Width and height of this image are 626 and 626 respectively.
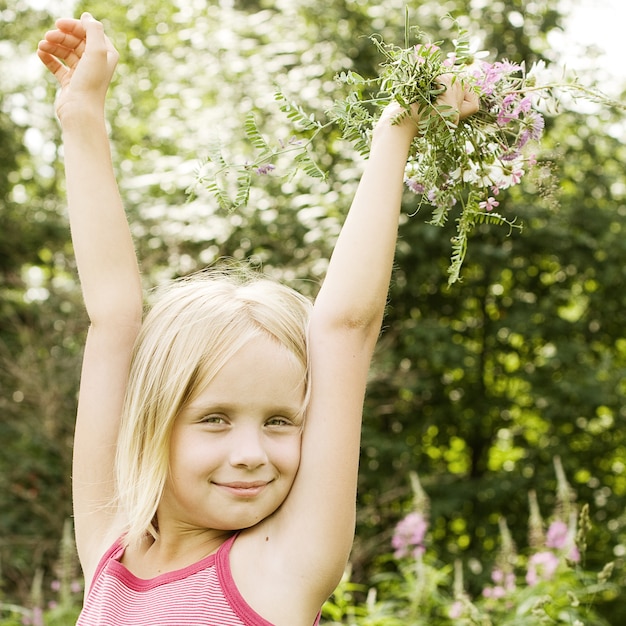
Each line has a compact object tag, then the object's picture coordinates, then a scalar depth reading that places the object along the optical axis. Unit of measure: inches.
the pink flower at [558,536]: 124.5
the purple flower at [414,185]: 65.8
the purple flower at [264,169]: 65.9
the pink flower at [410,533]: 127.6
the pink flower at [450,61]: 63.1
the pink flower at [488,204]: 65.1
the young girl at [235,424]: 60.9
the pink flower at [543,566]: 119.1
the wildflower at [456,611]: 105.7
